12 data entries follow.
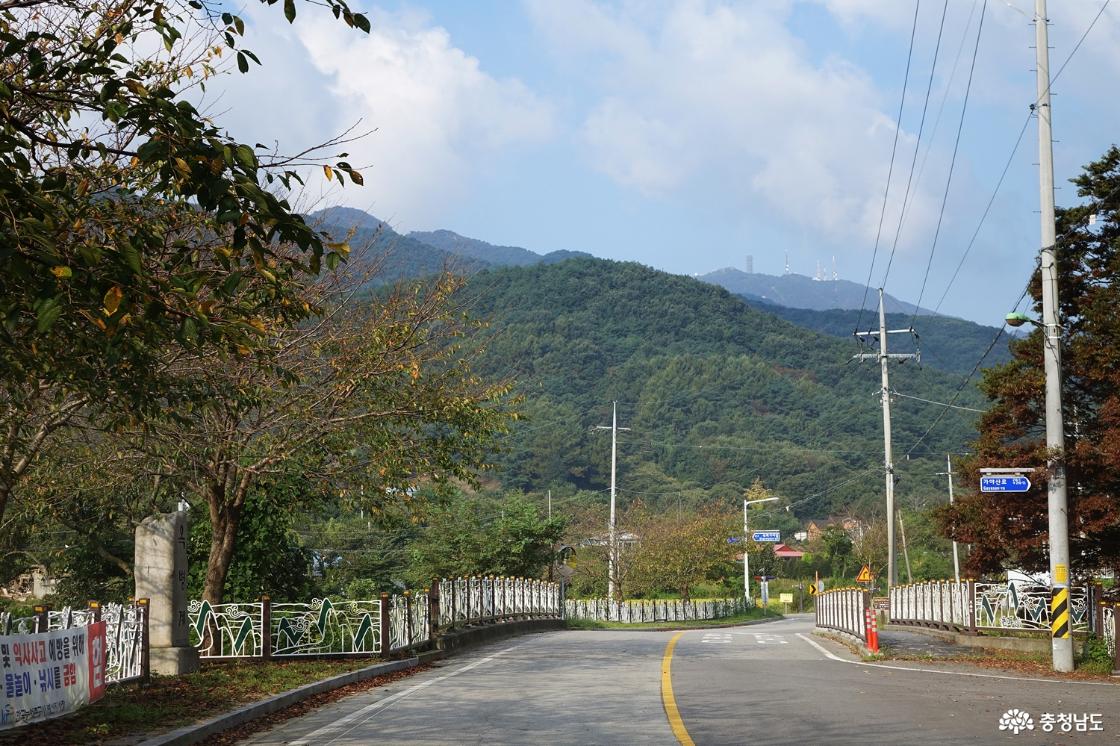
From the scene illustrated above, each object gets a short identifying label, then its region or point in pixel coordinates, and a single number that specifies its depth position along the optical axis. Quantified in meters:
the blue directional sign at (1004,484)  20.98
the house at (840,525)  101.69
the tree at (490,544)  47.41
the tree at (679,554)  67.62
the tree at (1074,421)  21.92
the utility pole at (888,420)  42.84
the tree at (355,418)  20.48
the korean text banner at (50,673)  10.83
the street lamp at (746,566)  70.86
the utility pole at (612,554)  65.33
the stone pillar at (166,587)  16.56
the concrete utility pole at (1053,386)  19.55
